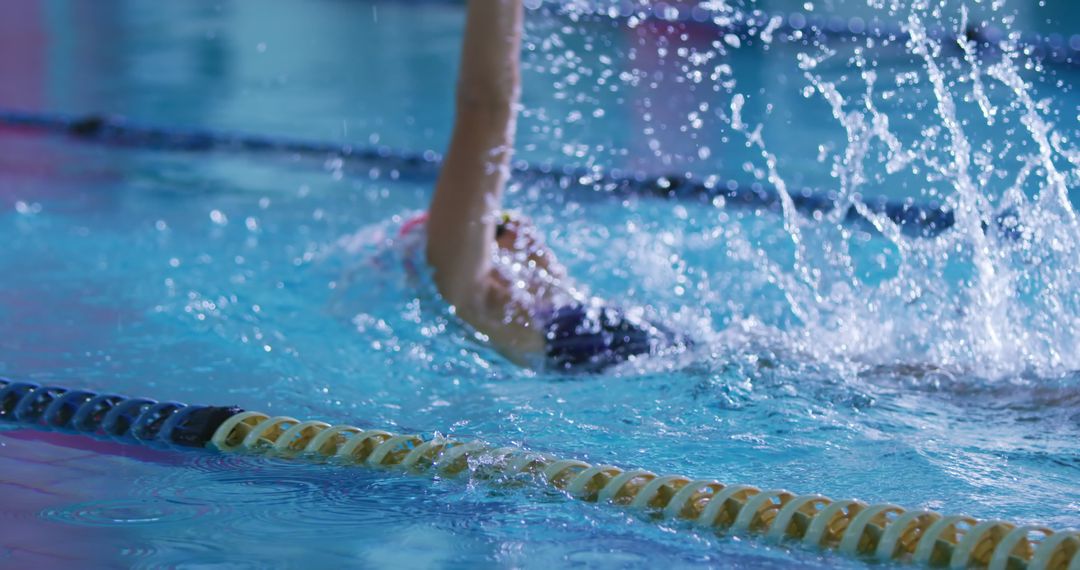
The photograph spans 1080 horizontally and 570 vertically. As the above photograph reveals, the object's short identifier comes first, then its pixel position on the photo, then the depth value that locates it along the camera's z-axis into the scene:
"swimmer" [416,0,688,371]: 4.71
